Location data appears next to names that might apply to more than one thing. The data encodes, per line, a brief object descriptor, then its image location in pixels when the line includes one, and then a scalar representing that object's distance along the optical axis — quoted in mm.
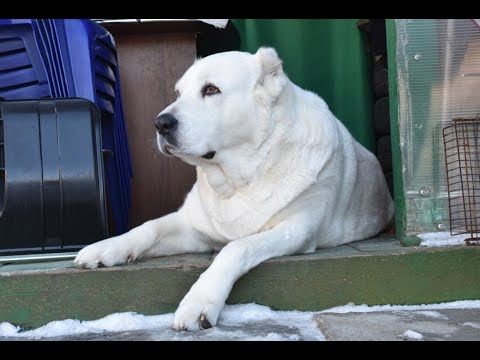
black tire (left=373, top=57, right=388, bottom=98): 3428
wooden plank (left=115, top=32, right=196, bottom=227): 3404
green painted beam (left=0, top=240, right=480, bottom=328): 1897
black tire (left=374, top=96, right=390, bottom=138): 3447
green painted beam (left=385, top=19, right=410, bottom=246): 2277
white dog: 2086
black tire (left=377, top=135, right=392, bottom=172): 3502
